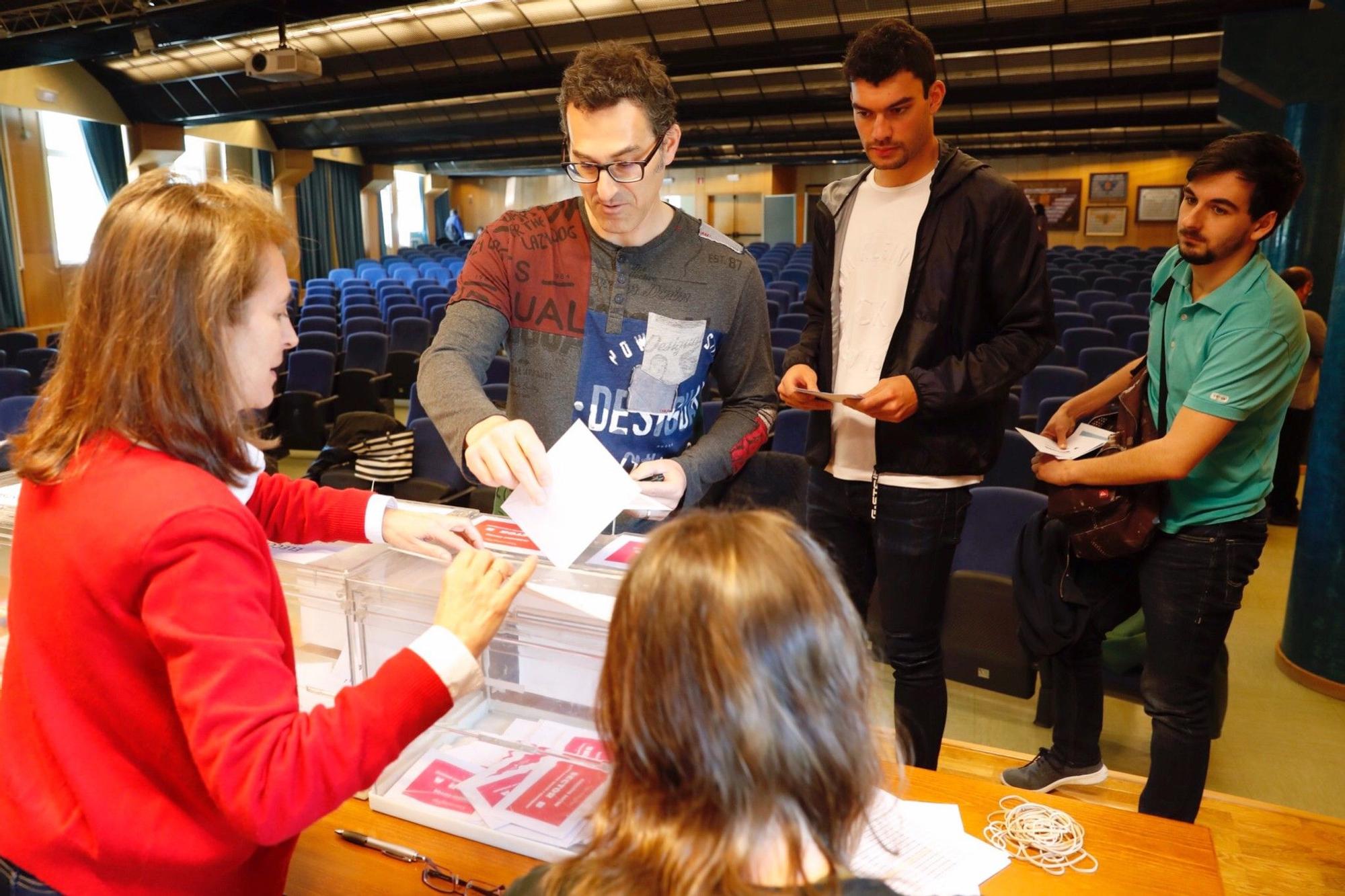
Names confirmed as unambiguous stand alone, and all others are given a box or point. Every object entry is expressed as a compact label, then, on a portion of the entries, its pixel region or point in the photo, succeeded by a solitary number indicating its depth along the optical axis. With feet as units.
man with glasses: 5.48
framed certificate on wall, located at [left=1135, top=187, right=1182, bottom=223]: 69.97
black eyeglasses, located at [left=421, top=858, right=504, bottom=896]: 3.93
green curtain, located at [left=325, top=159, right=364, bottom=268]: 64.69
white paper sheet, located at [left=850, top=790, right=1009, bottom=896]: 3.85
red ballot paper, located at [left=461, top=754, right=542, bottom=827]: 4.36
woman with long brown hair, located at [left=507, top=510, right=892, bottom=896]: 2.54
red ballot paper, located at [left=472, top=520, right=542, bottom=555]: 4.59
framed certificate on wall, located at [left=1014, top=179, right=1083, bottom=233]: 73.92
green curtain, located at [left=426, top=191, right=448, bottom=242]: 86.63
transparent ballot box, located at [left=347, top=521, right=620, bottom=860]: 4.16
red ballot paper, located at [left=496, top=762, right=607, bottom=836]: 4.25
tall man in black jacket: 6.27
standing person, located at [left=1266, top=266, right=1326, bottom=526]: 16.17
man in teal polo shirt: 6.57
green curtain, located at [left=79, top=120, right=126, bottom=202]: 43.04
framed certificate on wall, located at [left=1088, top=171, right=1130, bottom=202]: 72.18
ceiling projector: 28.25
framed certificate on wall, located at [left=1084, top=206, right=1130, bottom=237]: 73.05
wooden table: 3.99
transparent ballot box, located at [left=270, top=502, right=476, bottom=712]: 4.54
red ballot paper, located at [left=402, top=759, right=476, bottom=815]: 4.41
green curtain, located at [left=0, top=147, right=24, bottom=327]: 38.50
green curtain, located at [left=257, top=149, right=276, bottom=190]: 55.77
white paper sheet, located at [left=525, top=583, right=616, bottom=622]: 3.96
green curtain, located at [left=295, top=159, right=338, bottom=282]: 59.57
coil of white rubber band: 4.12
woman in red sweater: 2.78
